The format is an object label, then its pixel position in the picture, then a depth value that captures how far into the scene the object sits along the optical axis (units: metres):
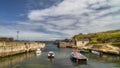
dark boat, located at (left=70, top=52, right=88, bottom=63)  26.06
